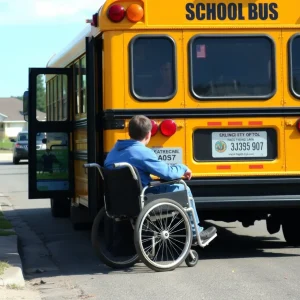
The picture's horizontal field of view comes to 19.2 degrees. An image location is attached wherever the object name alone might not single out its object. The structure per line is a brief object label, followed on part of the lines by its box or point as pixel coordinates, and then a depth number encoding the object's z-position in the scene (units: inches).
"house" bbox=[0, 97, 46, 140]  3686.0
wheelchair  325.1
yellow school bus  350.6
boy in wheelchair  327.6
